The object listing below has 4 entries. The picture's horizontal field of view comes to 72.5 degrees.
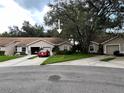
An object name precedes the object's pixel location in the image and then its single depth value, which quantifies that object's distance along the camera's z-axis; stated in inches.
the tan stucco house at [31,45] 700.2
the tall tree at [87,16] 541.7
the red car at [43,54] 562.0
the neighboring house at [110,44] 596.5
